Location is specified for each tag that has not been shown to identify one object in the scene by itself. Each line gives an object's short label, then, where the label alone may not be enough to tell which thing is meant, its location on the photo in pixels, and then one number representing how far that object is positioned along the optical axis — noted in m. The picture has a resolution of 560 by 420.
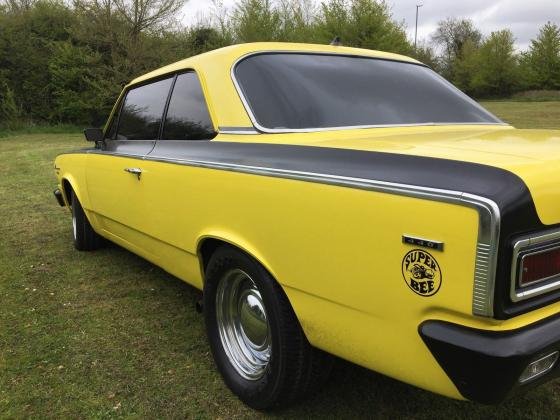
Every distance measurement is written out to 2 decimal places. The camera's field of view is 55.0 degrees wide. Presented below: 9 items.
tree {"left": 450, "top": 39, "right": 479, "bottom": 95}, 53.94
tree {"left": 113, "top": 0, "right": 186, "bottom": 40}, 22.83
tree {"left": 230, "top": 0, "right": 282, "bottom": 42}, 27.41
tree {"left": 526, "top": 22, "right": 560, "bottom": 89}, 47.75
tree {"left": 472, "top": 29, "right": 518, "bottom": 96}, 51.81
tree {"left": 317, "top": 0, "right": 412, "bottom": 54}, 30.19
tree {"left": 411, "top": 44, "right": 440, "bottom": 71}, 40.88
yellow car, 1.55
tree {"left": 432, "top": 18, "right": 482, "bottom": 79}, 63.33
